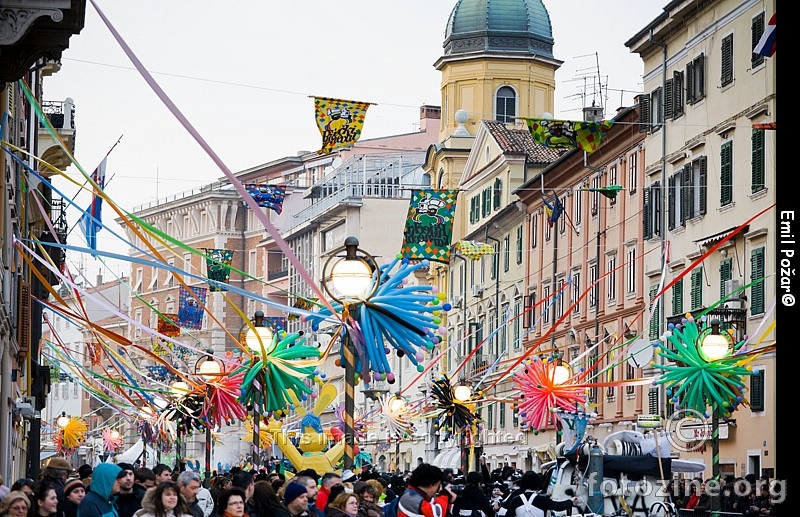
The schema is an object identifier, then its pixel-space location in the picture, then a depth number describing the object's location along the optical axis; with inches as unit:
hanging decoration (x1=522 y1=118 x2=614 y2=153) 1384.1
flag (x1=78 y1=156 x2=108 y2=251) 1322.6
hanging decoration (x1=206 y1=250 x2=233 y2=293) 2255.2
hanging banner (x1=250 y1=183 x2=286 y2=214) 1868.8
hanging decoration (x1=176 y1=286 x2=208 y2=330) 2518.5
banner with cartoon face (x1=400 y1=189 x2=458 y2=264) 1713.8
